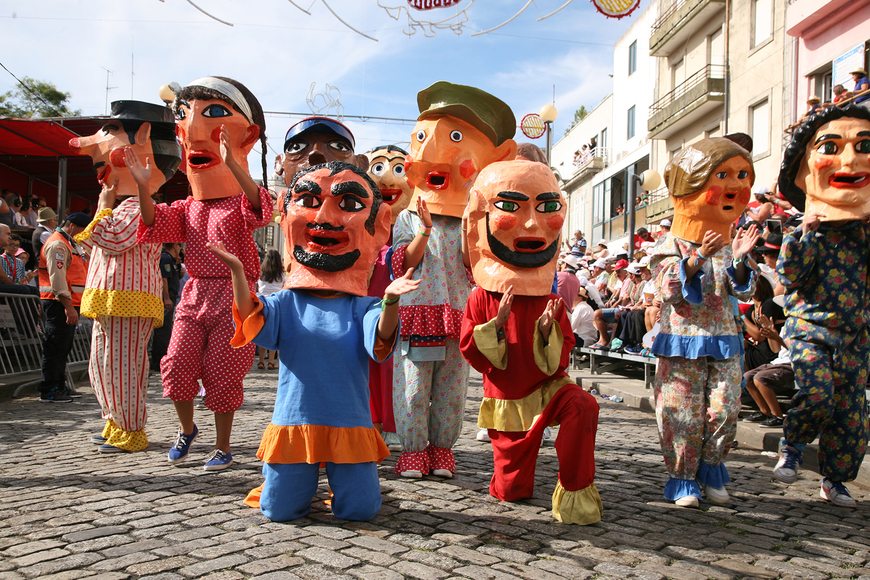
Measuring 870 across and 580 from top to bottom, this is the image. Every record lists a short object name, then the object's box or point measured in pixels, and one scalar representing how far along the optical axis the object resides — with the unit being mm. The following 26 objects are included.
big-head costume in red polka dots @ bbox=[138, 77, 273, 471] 4250
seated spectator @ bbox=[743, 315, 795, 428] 5918
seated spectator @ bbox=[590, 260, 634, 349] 10305
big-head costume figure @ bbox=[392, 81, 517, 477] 4219
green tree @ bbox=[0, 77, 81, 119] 28016
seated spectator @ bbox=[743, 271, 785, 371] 6496
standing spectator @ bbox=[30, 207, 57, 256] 9372
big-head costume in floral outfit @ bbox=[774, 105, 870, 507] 3955
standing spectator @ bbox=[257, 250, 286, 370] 9891
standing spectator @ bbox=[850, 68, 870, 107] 10047
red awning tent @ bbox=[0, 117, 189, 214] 10633
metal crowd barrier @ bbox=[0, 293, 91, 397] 8325
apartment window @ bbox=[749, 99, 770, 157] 16453
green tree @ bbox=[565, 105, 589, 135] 41562
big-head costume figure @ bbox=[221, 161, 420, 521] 3180
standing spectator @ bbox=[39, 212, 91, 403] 6645
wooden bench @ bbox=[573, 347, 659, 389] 8836
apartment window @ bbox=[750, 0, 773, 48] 16398
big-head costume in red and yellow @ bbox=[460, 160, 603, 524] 3580
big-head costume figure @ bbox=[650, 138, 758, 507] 3830
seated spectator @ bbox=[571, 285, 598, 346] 10977
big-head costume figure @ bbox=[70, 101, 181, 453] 4727
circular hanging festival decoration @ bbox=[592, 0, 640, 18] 6129
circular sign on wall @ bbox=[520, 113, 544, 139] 12992
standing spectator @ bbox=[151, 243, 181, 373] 8859
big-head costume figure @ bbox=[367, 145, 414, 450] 5102
